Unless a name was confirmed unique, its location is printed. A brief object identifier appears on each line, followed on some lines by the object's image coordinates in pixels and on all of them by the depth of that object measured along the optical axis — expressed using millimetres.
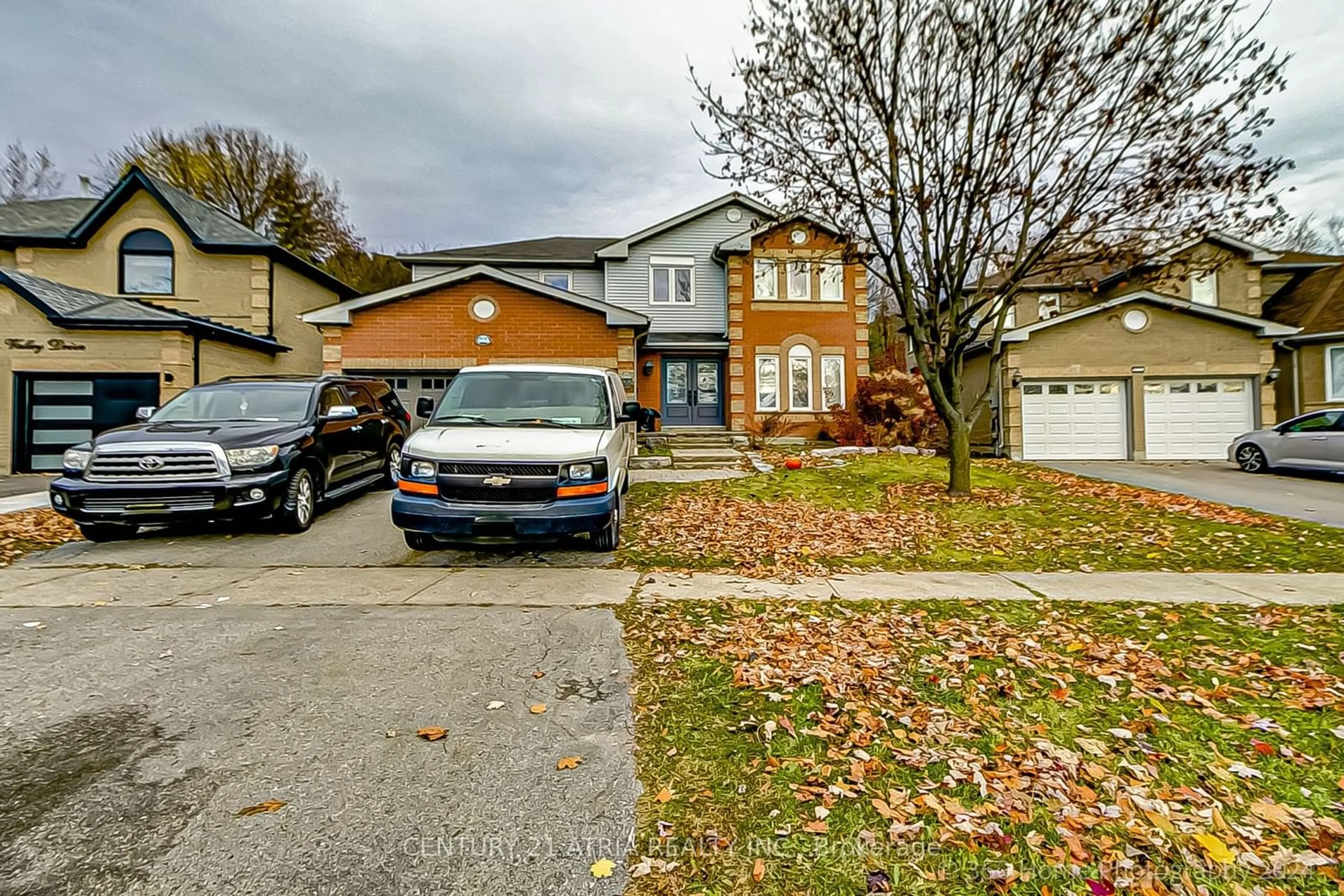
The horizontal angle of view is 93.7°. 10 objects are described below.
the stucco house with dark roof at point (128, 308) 13914
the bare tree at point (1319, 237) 29594
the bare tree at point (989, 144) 8914
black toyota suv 6930
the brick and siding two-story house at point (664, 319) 16016
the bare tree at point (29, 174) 29953
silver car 13539
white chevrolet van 6070
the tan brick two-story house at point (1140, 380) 17406
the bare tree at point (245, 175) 28875
